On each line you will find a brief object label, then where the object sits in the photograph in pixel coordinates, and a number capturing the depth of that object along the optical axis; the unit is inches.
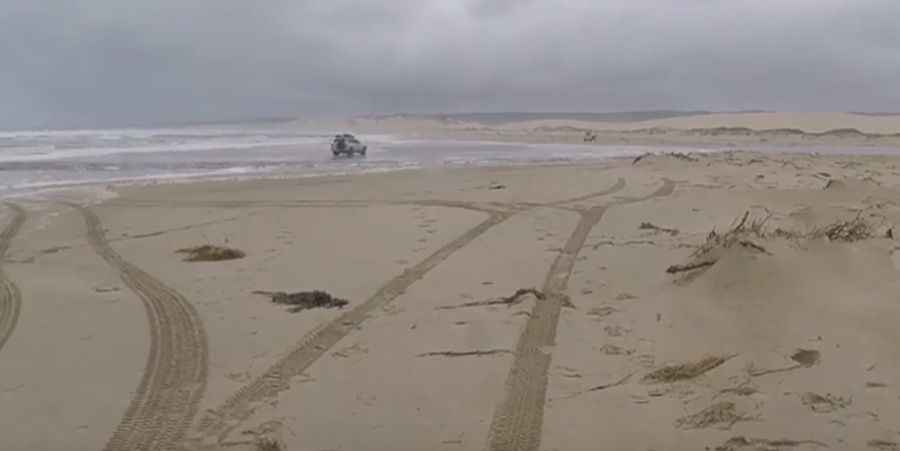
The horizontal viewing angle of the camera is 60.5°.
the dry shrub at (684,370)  207.8
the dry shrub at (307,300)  287.0
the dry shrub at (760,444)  167.2
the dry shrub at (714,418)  179.8
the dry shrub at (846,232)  310.5
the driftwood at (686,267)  297.7
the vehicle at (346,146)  1525.6
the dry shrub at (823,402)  183.2
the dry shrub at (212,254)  386.3
